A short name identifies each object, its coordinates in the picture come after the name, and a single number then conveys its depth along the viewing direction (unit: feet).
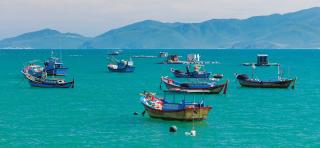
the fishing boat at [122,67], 461.78
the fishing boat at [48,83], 302.04
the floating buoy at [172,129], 173.99
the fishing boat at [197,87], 275.80
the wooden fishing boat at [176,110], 185.88
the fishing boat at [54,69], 417.28
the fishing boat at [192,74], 400.18
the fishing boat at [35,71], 375.00
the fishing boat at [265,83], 308.81
